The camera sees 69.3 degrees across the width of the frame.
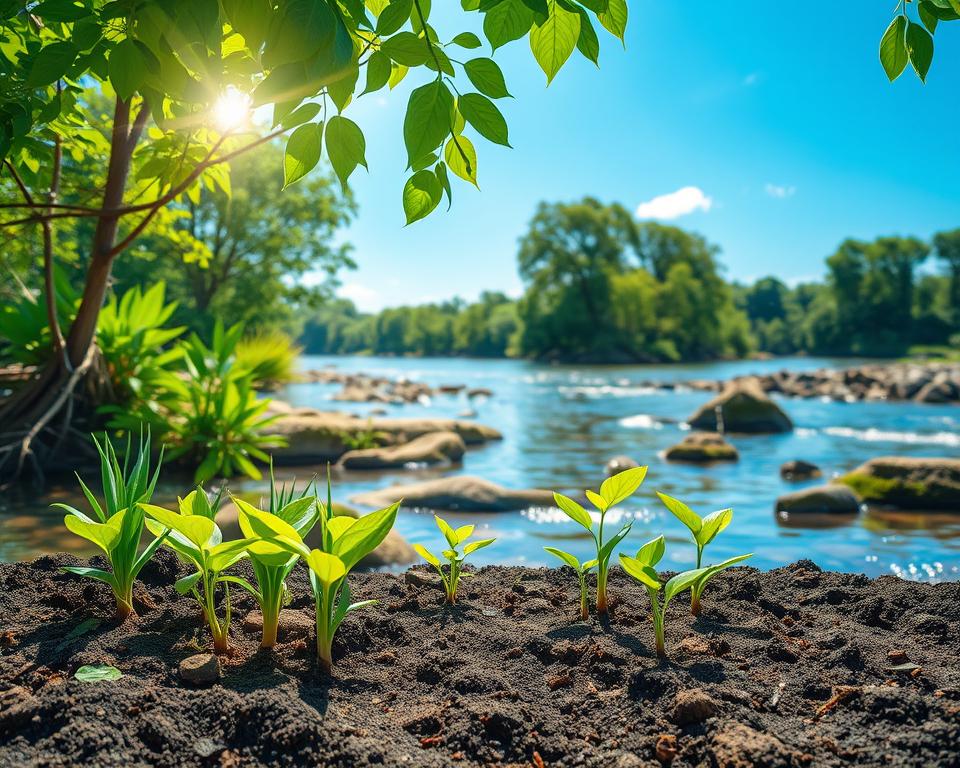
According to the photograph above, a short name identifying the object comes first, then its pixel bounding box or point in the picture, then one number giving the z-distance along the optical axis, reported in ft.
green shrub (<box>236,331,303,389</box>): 38.42
